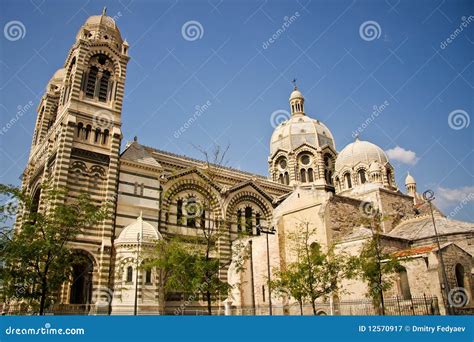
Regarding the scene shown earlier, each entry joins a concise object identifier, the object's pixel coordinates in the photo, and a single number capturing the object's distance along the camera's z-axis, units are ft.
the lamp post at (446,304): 63.54
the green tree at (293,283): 67.51
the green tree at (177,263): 60.64
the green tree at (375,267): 62.75
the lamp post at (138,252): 77.69
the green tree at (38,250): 51.55
